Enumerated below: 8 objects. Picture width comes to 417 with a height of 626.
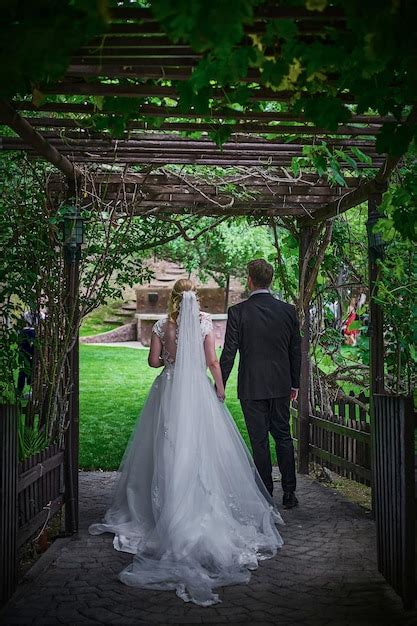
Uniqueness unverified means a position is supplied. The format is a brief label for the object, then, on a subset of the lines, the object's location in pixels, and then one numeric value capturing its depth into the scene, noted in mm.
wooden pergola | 3998
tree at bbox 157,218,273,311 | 16578
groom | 7297
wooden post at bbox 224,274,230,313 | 29072
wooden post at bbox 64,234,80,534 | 6531
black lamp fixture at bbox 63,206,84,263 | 6801
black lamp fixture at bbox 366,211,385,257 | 6949
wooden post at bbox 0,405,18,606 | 4508
